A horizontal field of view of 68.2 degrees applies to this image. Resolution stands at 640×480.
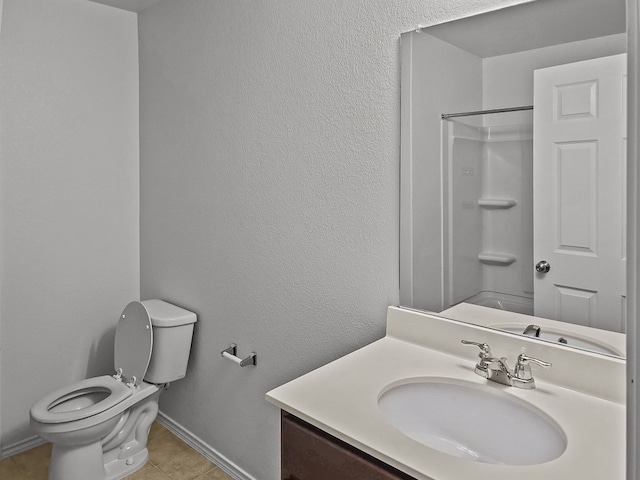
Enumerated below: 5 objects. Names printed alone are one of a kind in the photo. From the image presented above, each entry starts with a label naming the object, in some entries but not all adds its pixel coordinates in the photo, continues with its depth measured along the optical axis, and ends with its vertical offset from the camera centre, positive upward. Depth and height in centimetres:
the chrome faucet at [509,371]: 118 -35
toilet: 206 -76
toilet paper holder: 203 -53
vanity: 90 -41
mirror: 111 +17
